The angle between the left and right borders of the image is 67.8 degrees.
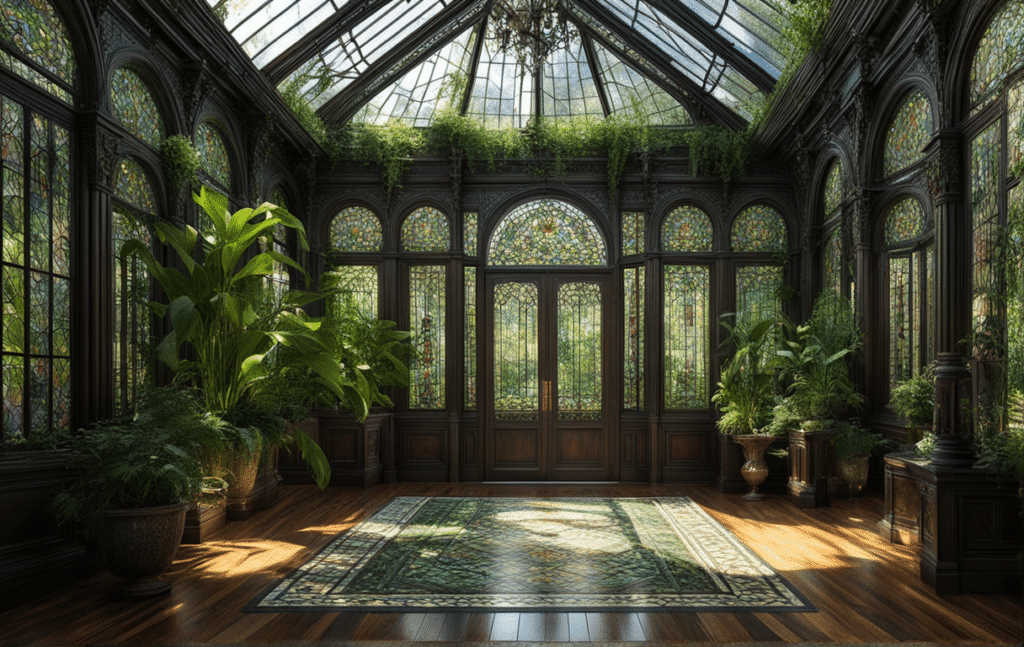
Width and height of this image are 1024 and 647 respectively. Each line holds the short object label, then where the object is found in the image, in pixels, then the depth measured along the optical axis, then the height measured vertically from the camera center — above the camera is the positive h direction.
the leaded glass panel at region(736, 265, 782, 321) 8.95 +0.40
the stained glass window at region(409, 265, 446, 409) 9.22 -0.29
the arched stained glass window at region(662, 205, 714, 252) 9.20 +1.15
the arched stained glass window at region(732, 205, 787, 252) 9.10 +1.15
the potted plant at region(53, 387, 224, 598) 4.16 -0.94
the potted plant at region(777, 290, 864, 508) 6.87 -0.64
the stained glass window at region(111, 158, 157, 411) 5.48 +0.30
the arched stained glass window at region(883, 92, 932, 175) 6.00 +1.57
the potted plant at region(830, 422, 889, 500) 6.50 -1.10
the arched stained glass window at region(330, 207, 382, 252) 9.36 +1.19
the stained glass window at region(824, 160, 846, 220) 7.55 +1.40
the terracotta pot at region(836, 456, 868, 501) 6.72 -1.32
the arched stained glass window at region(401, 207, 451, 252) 9.33 +1.13
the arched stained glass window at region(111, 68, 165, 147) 5.46 +1.65
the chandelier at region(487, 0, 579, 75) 6.48 +2.61
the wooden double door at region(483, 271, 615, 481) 9.25 -0.65
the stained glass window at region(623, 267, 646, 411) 9.19 -0.14
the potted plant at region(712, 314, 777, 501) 7.57 -0.76
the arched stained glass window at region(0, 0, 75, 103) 4.39 +1.73
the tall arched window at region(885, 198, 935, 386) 6.16 +0.32
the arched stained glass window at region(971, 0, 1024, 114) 4.62 +1.72
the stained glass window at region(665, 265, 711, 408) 9.03 -0.13
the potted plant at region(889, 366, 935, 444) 5.75 -0.59
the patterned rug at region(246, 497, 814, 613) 4.17 -1.55
